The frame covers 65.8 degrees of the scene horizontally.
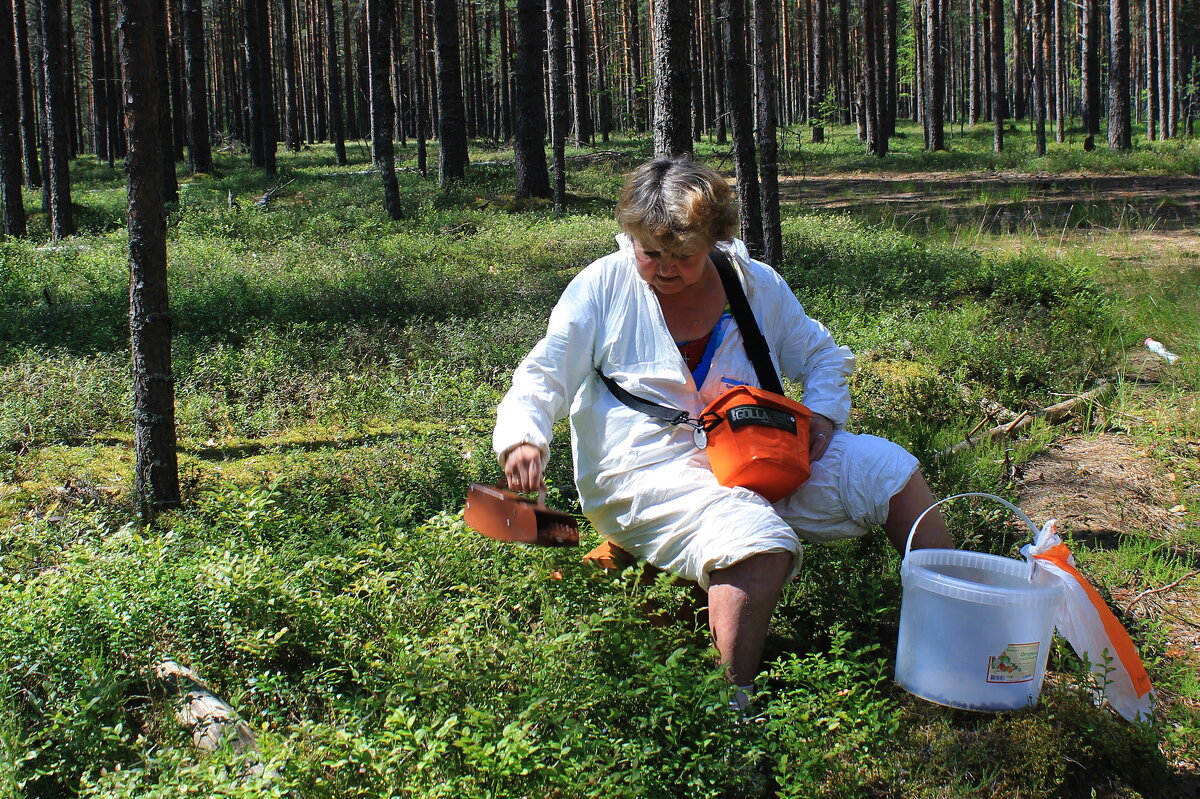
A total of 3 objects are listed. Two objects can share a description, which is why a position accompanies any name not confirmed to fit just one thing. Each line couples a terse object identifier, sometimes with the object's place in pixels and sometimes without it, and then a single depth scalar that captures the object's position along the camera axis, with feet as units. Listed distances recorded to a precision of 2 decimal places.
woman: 9.57
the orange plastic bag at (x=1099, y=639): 8.91
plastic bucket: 8.45
